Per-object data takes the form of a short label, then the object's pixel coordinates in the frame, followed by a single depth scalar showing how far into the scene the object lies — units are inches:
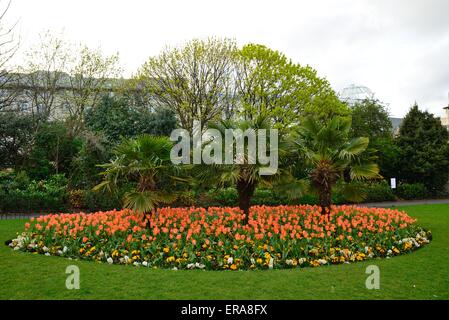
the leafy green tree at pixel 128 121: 713.6
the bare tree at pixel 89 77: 983.0
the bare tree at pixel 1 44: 422.1
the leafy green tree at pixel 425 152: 915.4
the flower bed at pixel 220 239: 261.0
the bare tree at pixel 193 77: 955.3
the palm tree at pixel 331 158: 365.1
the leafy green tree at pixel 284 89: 914.1
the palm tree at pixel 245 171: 335.3
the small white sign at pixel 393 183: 802.9
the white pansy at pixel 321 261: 261.7
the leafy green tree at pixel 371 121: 950.4
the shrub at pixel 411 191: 869.8
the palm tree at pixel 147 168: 326.2
